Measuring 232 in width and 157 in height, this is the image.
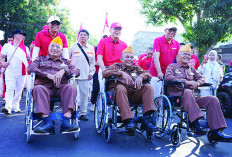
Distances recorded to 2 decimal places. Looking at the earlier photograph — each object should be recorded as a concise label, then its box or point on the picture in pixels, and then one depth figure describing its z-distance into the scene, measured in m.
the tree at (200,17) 13.16
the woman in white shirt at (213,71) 6.24
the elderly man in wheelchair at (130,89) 2.99
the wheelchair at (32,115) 2.90
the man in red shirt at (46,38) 4.02
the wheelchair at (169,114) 3.10
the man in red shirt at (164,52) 4.07
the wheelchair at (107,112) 3.08
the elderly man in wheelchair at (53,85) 2.91
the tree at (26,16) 15.78
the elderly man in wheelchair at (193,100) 3.02
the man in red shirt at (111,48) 4.05
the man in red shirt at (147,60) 5.89
